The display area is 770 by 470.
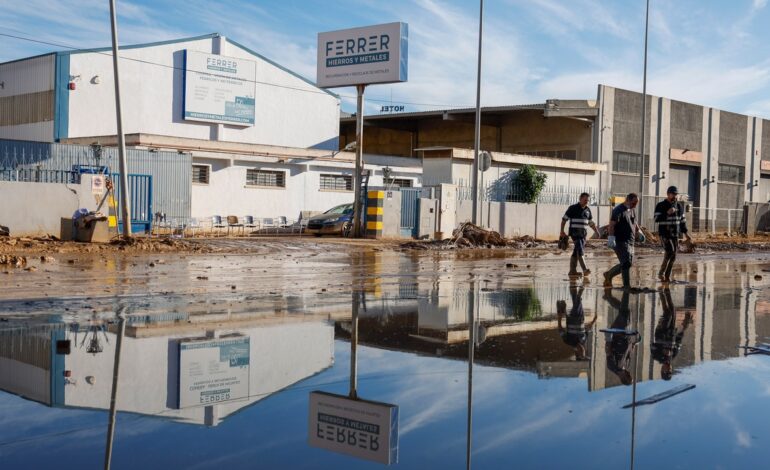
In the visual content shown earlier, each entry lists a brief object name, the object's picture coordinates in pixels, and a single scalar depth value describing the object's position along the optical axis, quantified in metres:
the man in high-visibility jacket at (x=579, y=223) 18.05
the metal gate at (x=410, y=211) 33.84
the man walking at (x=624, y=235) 15.81
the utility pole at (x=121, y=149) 22.62
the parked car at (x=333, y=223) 34.00
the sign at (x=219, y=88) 42.75
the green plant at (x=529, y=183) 41.81
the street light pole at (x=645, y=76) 42.28
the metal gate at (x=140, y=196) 29.33
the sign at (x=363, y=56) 32.50
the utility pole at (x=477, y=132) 31.89
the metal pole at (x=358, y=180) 31.78
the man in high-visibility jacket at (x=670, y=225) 17.25
